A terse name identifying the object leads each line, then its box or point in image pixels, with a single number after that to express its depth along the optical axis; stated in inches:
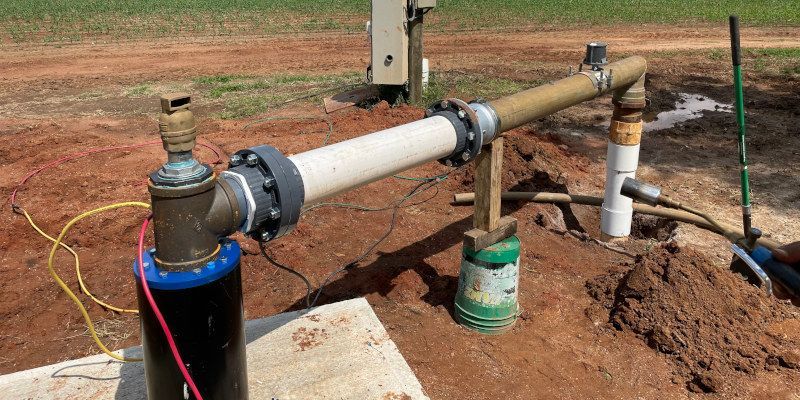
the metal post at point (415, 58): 333.7
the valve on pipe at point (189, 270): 78.1
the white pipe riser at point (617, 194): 194.1
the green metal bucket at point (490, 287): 147.3
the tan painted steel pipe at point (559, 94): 140.3
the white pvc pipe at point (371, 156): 98.0
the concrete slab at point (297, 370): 111.0
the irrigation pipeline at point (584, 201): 207.3
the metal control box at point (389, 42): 328.2
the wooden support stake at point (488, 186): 142.8
